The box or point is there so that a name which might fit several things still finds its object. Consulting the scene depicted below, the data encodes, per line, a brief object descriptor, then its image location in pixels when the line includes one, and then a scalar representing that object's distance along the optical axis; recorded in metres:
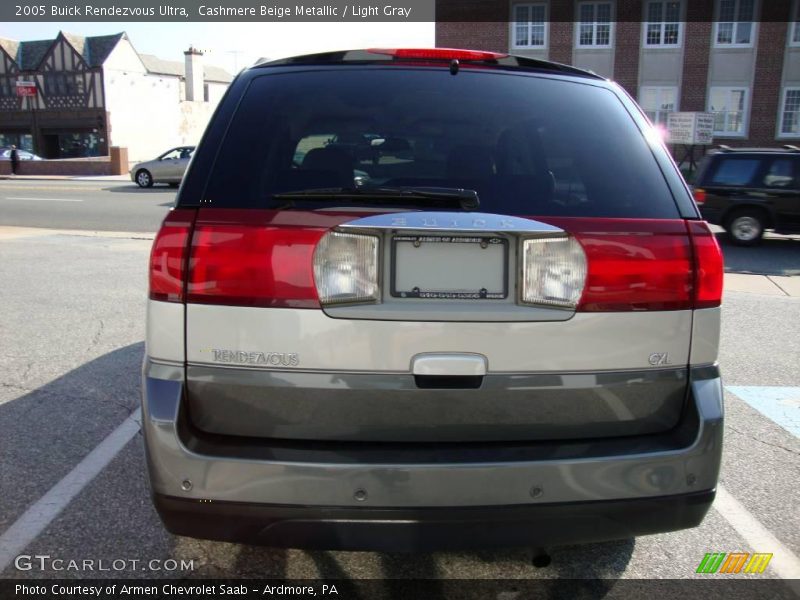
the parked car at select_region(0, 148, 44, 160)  38.97
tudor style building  51.91
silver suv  1.97
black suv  11.87
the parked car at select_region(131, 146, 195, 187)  24.57
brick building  30.97
